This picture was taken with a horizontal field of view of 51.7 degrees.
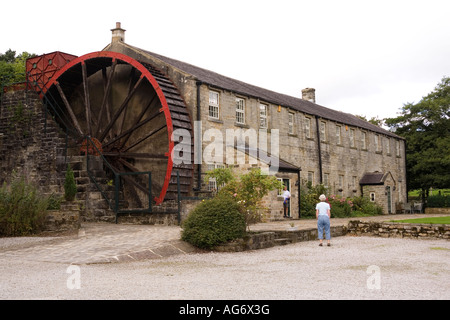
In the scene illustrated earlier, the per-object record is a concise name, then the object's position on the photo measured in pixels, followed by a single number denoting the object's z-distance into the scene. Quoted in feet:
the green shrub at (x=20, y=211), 39.32
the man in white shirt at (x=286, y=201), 65.26
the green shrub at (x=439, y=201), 108.47
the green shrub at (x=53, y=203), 45.42
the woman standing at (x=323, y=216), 37.91
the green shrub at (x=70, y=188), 43.73
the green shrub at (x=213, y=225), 33.35
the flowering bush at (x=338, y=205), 73.61
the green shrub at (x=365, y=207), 89.36
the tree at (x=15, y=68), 95.44
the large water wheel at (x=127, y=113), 56.54
